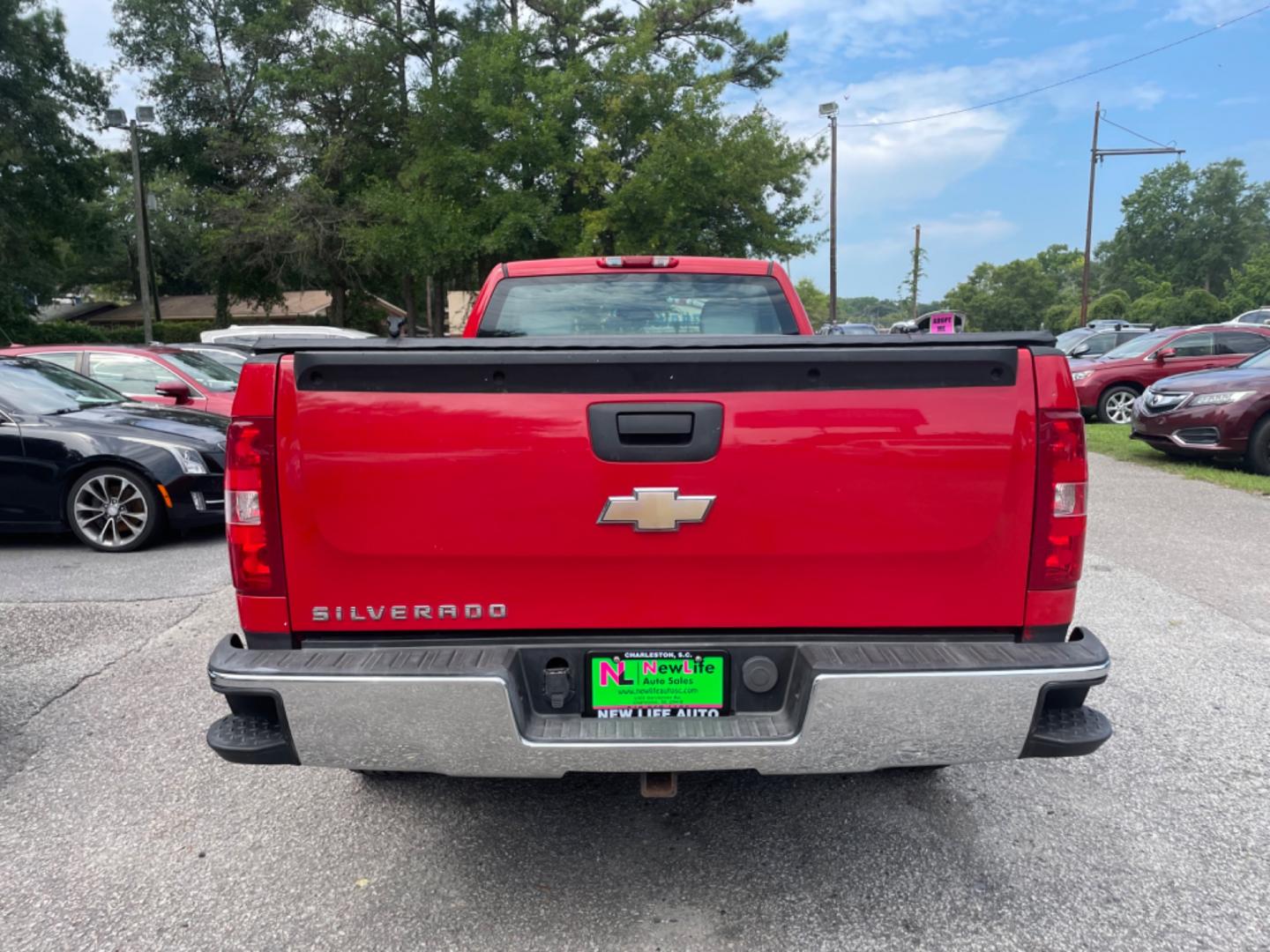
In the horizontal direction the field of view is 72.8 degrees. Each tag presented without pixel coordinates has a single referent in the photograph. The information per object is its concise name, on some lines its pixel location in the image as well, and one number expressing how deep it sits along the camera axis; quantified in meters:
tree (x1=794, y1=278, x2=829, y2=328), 108.15
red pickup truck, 2.17
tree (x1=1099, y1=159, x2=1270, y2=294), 87.50
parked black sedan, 6.67
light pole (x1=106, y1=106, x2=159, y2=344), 21.17
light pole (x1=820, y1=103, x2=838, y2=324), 34.66
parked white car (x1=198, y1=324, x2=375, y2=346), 15.31
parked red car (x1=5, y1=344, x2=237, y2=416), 9.47
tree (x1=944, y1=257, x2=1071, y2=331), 92.81
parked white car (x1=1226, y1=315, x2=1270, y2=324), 29.62
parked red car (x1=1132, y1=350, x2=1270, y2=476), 9.73
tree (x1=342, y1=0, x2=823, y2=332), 23.45
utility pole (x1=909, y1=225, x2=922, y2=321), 76.56
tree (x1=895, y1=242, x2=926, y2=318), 78.88
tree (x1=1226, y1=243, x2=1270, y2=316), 62.38
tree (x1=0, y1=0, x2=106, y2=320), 28.48
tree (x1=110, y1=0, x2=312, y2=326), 29.03
